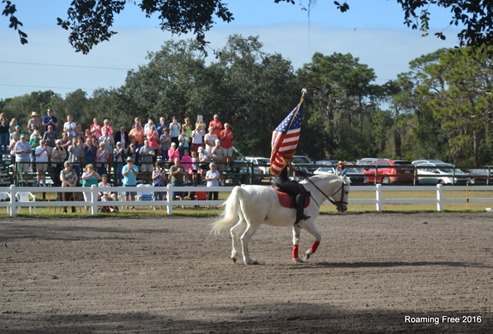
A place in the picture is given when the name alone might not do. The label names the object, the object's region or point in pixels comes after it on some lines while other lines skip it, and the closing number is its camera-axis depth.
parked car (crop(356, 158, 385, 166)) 60.28
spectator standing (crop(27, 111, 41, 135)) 29.84
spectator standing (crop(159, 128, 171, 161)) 29.95
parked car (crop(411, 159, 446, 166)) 59.16
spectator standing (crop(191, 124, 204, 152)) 30.53
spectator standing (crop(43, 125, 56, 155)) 28.81
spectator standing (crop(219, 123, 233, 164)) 30.52
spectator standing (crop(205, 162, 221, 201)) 27.56
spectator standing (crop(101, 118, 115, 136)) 29.30
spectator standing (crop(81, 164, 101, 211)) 26.34
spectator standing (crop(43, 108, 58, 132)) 29.31
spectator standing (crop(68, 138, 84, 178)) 27.78
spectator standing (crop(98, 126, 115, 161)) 28.84
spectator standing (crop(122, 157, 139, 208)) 26.97
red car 34.59
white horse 15.05
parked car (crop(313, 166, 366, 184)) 46.58
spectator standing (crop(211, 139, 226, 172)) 29.59
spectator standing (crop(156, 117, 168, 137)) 30.32
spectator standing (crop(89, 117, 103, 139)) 30.16
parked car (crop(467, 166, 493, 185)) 37.93
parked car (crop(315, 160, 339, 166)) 58.61
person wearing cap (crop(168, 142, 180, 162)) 29.08
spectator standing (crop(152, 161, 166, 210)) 27.39
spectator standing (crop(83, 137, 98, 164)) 28.28
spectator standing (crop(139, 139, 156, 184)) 28.73
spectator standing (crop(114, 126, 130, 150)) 29.38
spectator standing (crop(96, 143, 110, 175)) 28.64
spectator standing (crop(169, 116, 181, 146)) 30.41
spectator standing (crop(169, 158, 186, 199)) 27.89
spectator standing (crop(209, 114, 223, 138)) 30.41
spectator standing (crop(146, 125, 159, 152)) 29.36
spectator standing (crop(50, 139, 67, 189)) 27.83
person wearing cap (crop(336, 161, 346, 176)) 27.00
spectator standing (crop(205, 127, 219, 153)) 30.06
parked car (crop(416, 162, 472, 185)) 44.69
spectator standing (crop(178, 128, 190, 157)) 29.67
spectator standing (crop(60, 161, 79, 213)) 26.06
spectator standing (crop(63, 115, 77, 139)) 29.36
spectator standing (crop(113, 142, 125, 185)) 28.66
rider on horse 15.45
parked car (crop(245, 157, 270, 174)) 51.07
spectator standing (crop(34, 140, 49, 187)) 27.70
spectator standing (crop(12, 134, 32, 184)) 27.84
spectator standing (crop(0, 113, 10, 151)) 29.66
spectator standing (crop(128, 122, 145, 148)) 29.75
